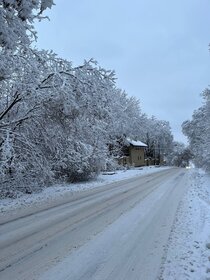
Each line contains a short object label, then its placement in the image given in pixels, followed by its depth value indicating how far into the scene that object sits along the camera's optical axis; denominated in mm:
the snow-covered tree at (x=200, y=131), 15710
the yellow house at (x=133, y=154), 35007
